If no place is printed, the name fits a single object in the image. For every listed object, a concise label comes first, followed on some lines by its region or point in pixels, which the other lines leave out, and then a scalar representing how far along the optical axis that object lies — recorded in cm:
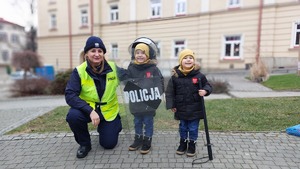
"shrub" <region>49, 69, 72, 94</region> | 1018
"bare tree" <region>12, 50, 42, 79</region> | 1603
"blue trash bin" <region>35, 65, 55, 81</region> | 1144
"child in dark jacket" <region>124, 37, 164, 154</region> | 334
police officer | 326
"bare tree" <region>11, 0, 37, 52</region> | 3386
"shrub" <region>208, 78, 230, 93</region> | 915
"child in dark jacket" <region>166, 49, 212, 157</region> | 316
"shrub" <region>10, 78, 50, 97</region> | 1059
